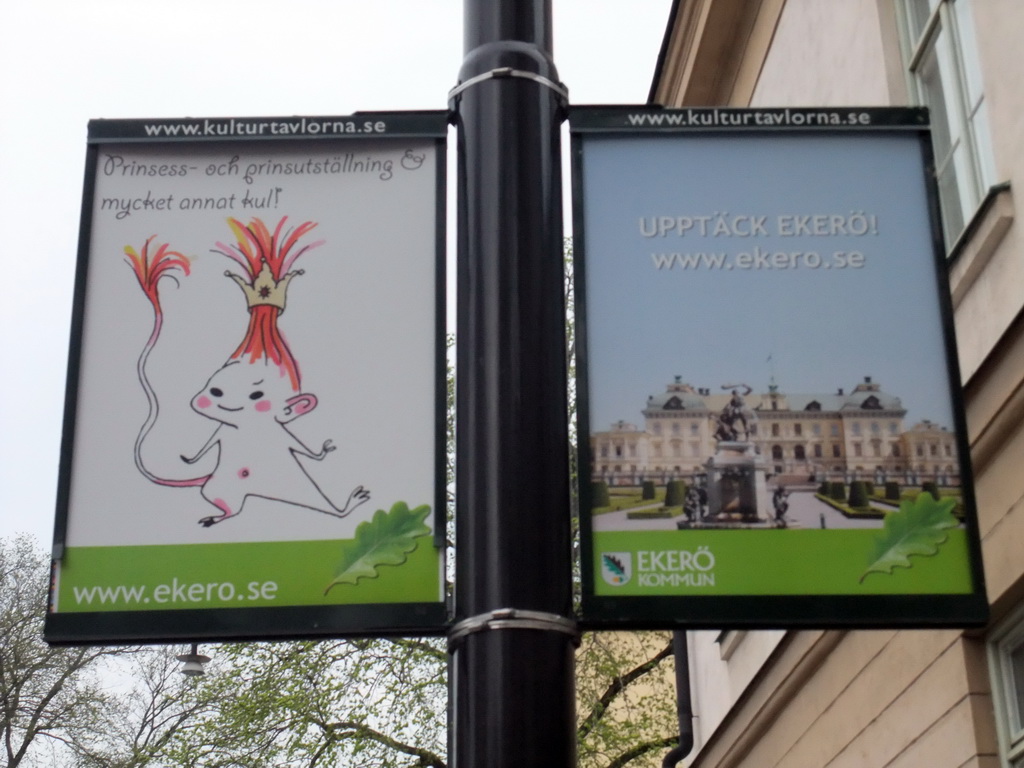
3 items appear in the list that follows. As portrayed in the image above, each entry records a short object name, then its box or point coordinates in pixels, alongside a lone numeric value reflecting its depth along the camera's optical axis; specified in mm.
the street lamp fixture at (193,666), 14839
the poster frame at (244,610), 3691
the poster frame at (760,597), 3672
